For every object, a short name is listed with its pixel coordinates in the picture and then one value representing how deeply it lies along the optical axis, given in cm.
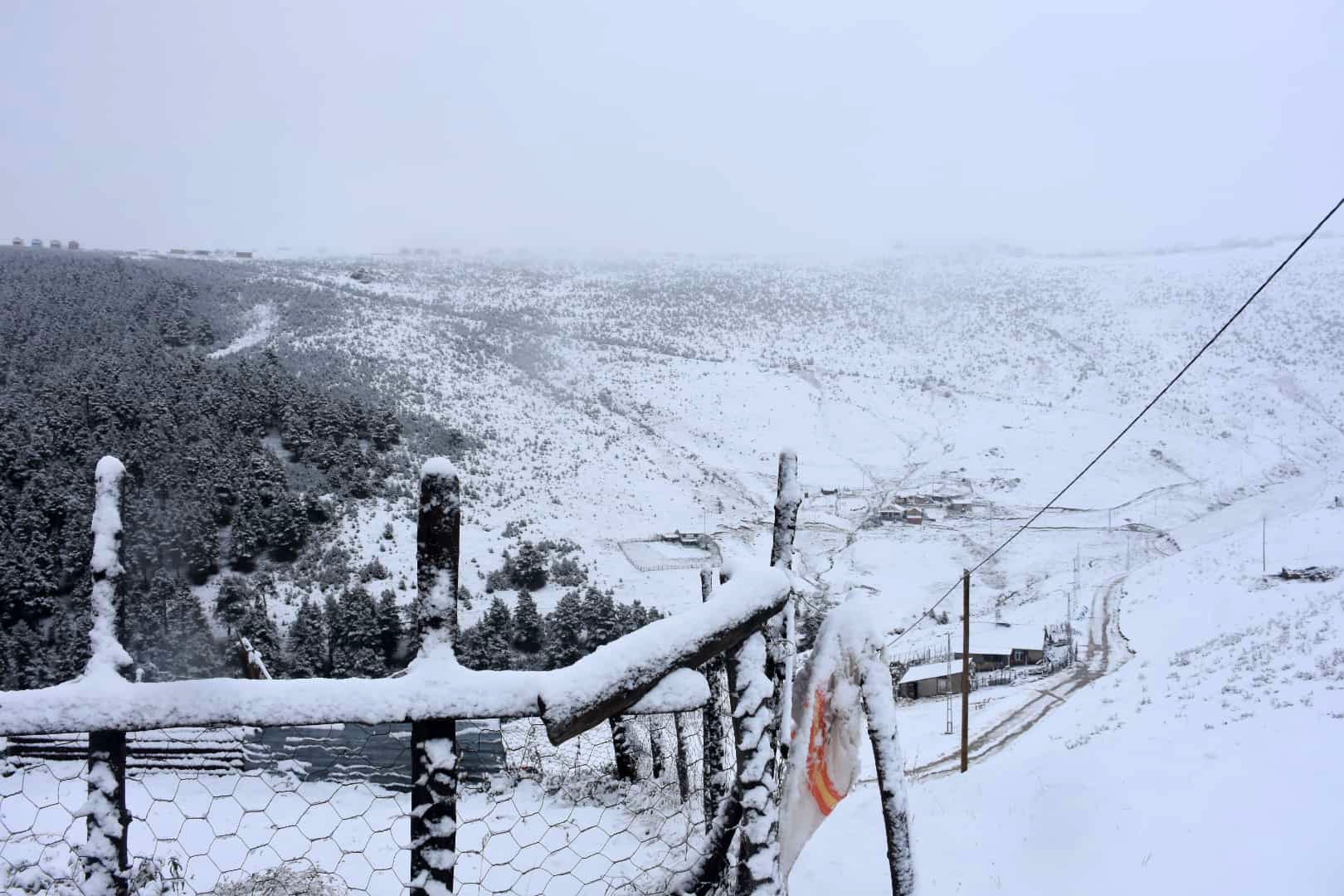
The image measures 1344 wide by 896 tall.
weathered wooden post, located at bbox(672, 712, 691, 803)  368
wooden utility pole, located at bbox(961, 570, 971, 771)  1380
